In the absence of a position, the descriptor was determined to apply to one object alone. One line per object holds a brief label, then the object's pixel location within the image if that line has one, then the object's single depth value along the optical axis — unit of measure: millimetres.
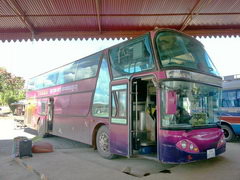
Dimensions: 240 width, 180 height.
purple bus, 4586
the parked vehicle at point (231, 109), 9125
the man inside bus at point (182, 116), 4596
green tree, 30047
